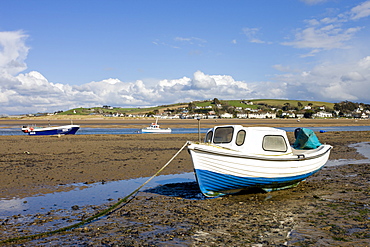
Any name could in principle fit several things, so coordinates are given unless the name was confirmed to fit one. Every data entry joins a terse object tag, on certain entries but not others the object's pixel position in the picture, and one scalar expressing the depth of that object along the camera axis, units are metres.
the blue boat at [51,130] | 44.28
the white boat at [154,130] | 51.41
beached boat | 11.27
